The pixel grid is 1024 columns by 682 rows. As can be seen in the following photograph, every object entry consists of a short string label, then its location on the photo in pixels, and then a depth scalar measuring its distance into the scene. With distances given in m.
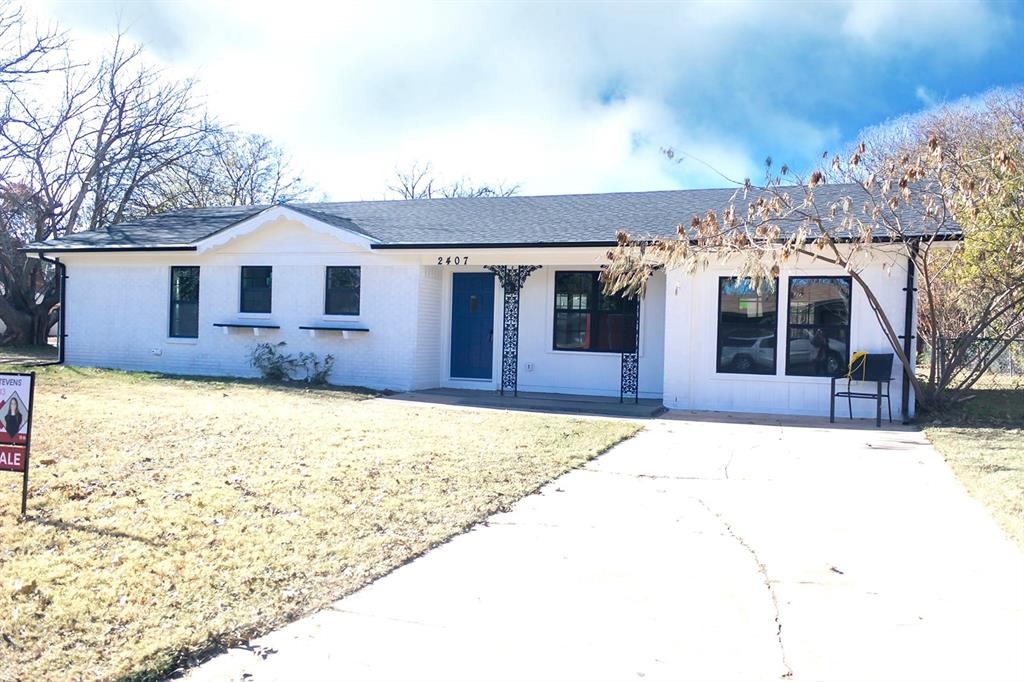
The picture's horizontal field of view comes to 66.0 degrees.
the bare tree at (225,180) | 28.59
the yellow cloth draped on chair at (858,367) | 12.22
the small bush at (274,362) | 16.39
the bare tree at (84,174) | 25.78
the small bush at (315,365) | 16.17
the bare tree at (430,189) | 44.88
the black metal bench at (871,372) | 12.04
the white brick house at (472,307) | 13.30
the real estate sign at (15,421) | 5.69
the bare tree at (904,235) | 10.72
